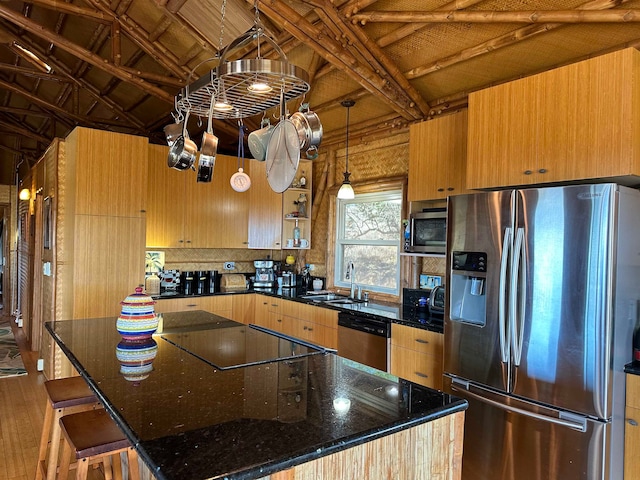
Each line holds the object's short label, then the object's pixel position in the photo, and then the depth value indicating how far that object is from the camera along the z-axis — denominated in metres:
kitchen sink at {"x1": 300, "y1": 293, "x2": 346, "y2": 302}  4.54
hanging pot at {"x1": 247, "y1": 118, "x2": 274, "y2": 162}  2.20
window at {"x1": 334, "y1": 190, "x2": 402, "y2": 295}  4.58
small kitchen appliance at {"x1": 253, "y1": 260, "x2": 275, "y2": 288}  5.48
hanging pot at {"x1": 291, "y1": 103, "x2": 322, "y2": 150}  2.10
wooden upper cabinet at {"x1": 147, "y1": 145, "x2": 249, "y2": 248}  4.87
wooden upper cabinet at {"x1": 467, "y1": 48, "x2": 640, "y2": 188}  2.25
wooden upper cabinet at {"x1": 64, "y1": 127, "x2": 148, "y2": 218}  3.92
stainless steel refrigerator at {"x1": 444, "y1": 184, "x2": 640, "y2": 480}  2.18
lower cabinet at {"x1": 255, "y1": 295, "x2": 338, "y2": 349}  4.04
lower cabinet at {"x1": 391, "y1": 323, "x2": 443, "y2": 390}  3.08
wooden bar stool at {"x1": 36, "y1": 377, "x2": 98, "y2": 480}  2.11
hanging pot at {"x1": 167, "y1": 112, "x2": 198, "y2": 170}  2.19
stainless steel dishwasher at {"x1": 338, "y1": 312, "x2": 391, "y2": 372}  3.44
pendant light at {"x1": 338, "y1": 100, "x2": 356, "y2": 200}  4.13
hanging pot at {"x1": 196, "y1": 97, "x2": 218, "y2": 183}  2.16
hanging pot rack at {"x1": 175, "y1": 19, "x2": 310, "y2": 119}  1.64
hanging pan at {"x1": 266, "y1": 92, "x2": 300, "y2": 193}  2.02
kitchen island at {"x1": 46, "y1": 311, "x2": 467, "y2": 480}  1.15
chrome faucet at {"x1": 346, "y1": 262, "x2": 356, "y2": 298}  4.57
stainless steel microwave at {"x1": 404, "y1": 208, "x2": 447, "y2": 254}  3.40
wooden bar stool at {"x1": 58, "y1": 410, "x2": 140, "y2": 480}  1.81
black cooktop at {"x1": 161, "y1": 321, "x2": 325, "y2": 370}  2.05
